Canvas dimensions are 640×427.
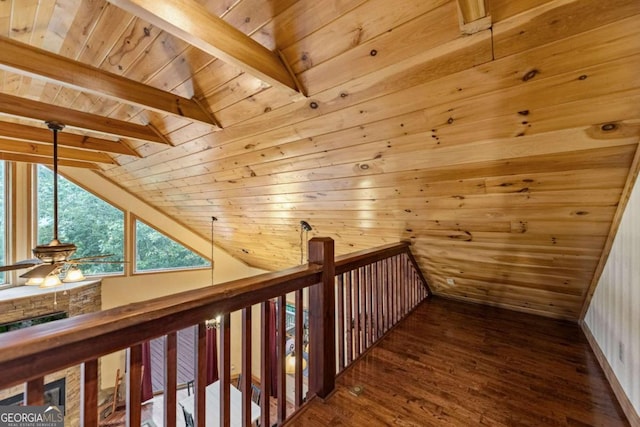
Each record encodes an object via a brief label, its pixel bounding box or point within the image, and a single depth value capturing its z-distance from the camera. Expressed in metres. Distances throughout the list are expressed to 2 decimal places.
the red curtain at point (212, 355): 4.88
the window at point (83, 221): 4.30
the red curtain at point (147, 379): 4.43
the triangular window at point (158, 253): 5.24
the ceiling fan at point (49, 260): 1.91
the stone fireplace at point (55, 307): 3.65
